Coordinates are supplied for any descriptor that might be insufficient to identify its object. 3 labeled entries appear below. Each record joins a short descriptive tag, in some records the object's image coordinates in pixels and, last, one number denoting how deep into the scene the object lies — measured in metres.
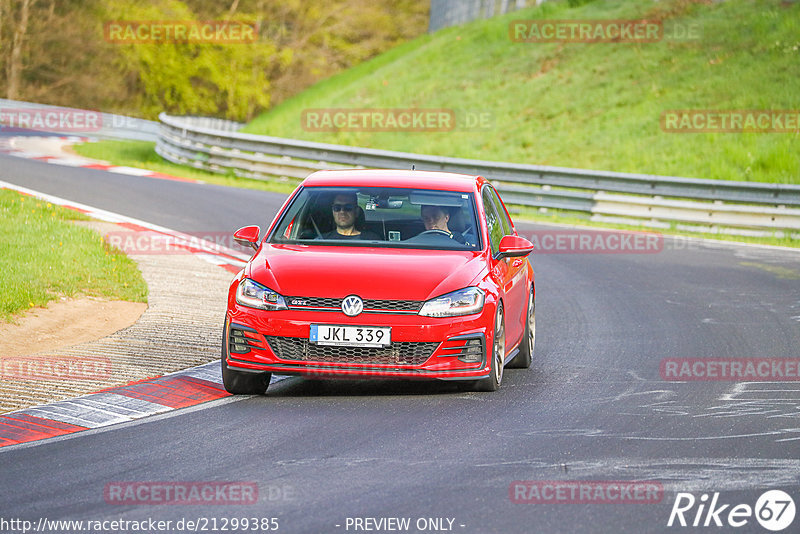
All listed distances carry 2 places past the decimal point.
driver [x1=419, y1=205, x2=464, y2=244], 19.36
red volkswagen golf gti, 16.86
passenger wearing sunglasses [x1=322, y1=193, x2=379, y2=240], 19.14
